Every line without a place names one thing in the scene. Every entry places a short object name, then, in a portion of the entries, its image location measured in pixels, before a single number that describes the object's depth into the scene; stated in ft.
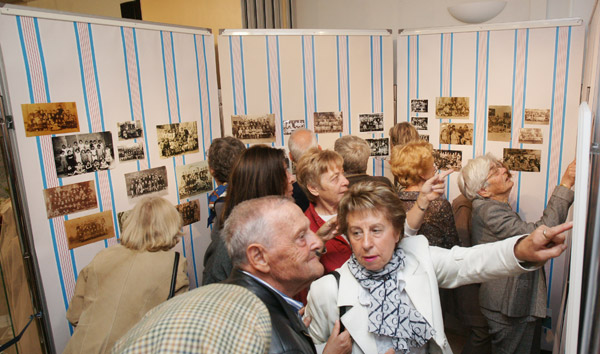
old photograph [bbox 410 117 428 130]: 14.69
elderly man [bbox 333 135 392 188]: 11.61
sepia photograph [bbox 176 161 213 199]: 12.99
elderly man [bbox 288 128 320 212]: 13.01
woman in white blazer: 6.41
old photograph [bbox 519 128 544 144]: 12.99
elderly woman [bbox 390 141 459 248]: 10.29
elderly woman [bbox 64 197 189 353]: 8.37
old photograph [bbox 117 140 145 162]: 11.43
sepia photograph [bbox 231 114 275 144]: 14.24
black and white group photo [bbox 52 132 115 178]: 10.19
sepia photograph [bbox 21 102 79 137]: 9.59
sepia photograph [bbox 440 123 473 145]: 13.98
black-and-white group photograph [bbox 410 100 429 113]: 14.61
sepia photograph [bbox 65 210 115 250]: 10.39
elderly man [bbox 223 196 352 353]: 5.36
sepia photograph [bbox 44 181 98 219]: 10.02
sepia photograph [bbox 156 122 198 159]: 12.38
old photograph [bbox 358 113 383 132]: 15.30
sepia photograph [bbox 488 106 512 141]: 13.38
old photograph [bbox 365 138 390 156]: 15.57
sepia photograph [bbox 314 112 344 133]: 14.92
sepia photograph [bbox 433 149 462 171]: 14.26
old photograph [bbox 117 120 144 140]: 11.34
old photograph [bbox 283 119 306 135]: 14.62
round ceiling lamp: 16.07
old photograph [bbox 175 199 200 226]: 13.10
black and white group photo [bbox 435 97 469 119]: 13.97
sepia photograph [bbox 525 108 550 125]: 12.84
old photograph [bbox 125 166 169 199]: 11.64
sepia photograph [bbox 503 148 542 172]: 13.12
